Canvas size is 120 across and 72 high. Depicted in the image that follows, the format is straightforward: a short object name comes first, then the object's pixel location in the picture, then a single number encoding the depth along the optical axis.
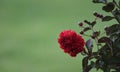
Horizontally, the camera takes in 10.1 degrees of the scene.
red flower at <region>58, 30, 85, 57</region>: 1.67
